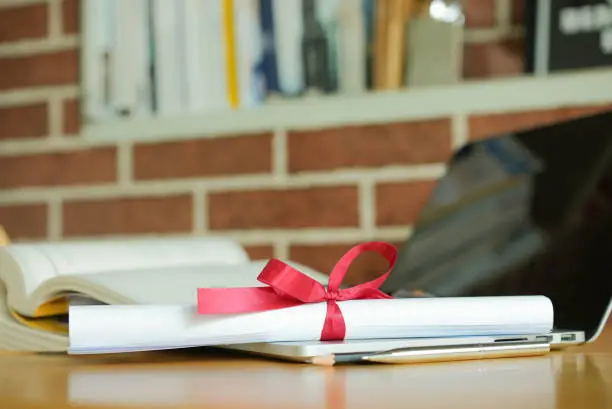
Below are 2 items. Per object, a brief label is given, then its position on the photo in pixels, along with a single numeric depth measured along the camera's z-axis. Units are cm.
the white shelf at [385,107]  196
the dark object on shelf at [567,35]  195
